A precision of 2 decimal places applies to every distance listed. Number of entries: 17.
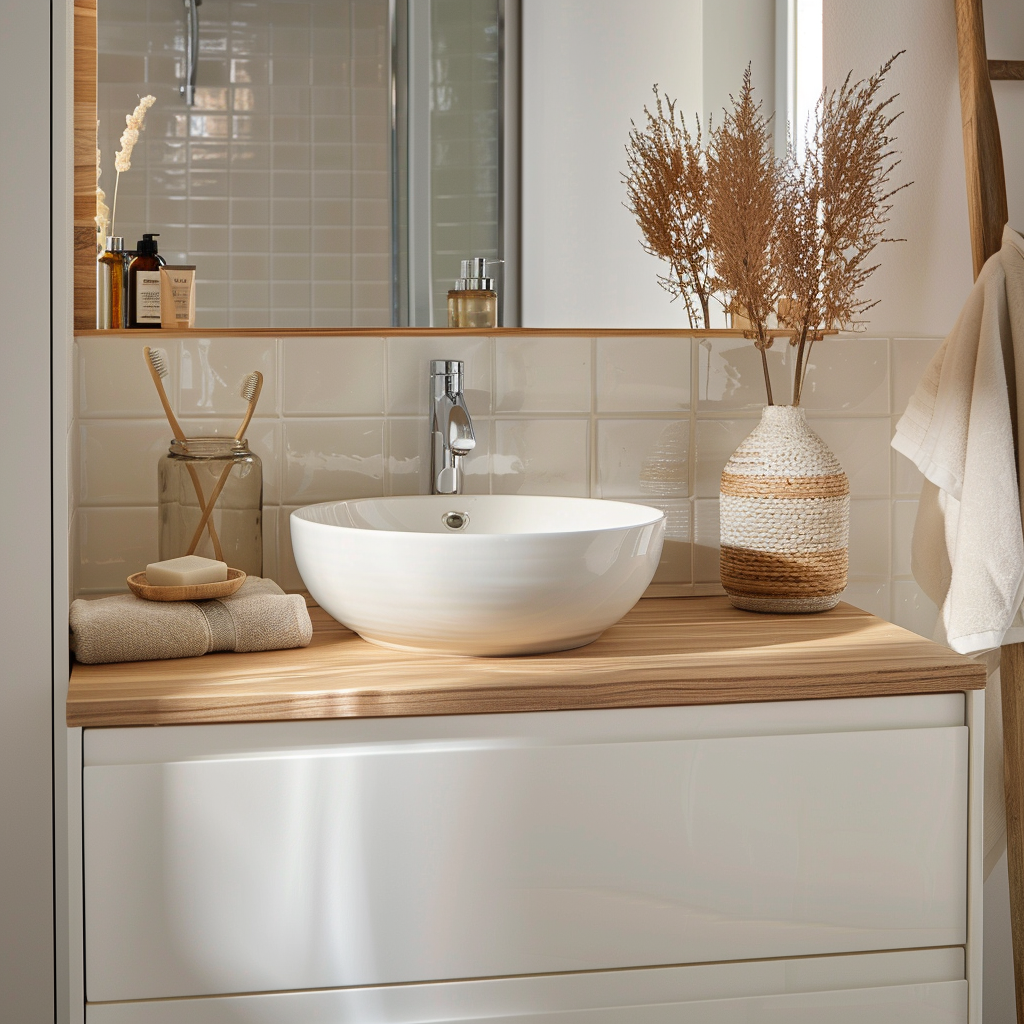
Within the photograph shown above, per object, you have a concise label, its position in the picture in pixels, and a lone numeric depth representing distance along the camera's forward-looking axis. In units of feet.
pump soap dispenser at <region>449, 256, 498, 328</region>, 4.47
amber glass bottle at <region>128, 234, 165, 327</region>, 4.23
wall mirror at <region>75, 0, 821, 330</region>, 4.24
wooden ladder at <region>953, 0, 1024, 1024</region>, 4.45
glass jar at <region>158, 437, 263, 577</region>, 3.98
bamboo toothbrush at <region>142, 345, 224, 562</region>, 3.92
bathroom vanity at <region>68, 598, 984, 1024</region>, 3.01
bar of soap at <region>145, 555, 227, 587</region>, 3.47
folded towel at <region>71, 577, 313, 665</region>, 3.26
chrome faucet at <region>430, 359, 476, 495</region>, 4.17
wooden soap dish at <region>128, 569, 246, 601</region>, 3.43
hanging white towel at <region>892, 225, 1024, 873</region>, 4.14
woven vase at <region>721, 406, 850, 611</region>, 3.97
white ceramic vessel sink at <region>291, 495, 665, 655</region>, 3.10
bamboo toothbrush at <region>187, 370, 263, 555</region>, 3.98
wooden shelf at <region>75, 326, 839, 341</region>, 4.21
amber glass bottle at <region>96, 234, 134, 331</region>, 4.24
